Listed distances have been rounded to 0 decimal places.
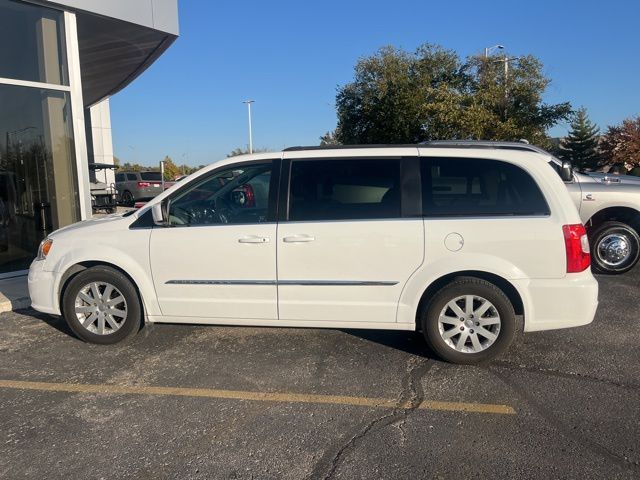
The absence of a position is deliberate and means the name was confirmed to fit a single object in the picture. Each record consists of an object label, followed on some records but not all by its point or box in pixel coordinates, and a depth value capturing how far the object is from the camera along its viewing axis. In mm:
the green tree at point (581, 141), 52797
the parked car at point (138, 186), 25672
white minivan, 4176
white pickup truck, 7539
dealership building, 8344
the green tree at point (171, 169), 54688
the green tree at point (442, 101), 21938
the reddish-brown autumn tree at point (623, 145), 39250
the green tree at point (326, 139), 58128
